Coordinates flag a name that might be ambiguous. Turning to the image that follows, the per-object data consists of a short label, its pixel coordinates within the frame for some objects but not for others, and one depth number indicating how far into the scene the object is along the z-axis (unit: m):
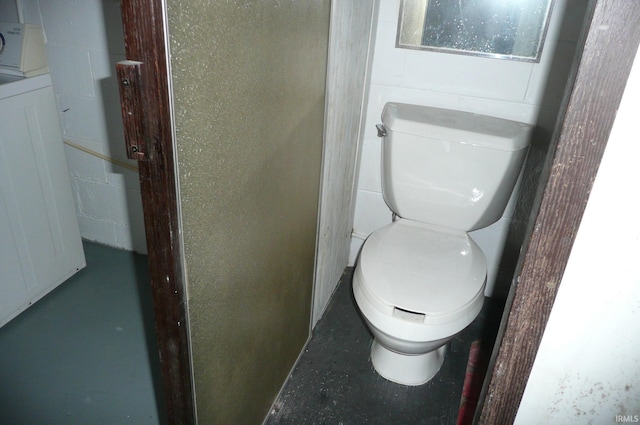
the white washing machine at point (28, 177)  1.57
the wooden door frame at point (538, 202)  0.47
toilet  1.36
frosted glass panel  0.72
